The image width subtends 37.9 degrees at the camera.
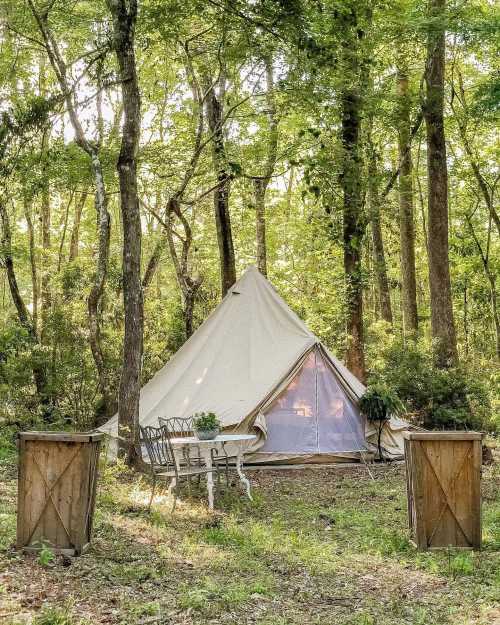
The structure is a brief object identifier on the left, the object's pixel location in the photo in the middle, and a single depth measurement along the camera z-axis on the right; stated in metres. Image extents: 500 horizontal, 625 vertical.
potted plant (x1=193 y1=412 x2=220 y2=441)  7.48
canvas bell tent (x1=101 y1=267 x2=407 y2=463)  9.95
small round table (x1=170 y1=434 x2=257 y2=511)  7.21
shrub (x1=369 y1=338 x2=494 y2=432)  11.79
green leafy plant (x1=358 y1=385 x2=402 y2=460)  10.02
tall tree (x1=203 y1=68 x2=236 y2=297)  12.63
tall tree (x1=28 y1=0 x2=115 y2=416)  9.47
